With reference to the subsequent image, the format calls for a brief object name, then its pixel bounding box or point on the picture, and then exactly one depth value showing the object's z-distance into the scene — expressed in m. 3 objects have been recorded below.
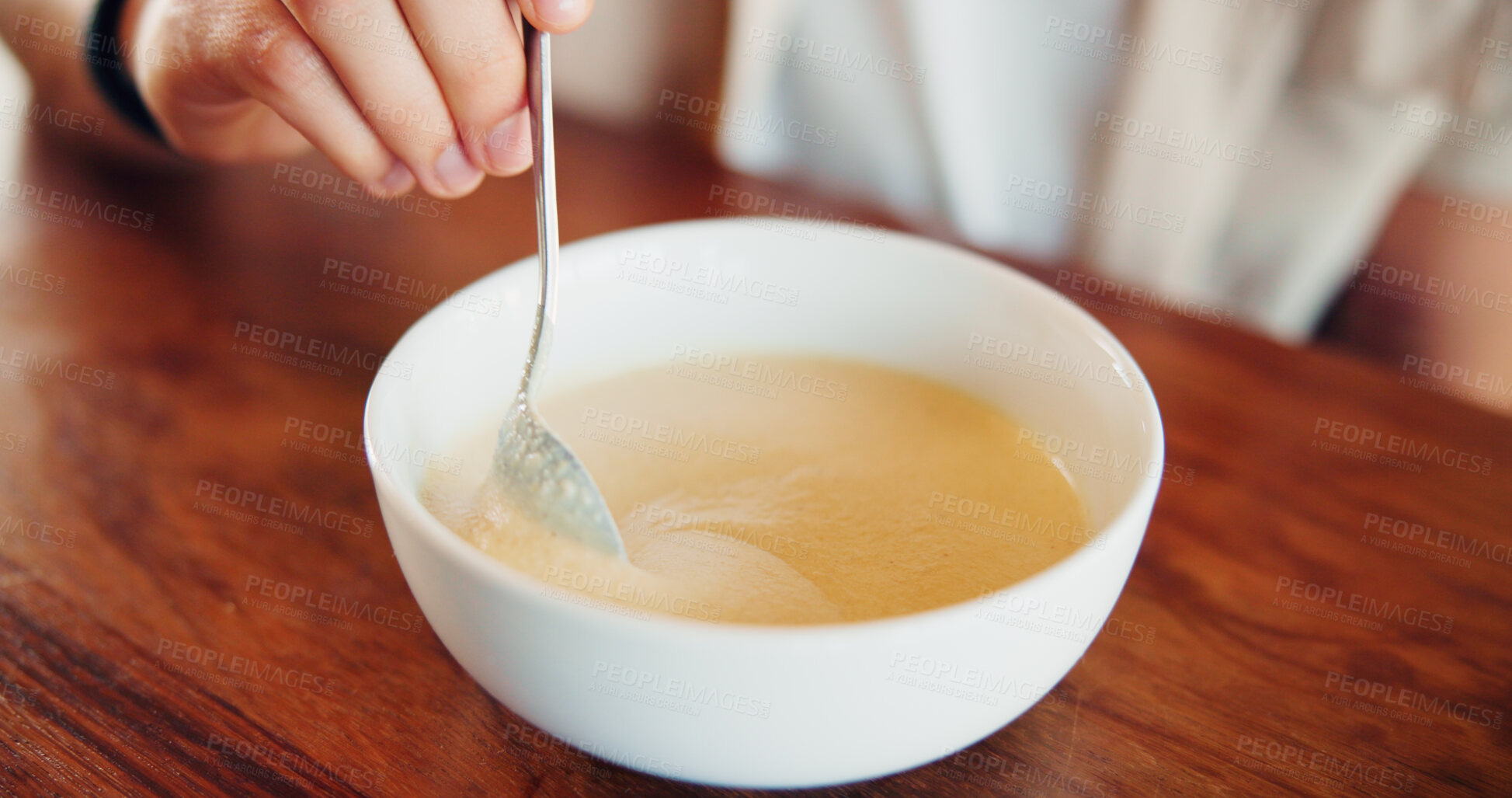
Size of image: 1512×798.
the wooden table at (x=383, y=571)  0.38
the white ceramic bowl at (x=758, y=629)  0.33
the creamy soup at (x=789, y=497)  0.38
